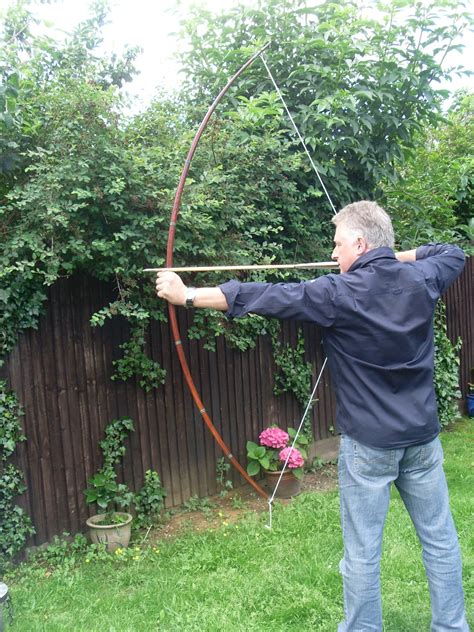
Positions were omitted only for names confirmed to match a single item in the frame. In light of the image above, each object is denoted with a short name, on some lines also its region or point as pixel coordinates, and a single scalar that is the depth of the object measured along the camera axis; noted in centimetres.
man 221
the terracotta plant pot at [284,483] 470
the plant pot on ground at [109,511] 367
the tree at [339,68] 484
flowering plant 470
